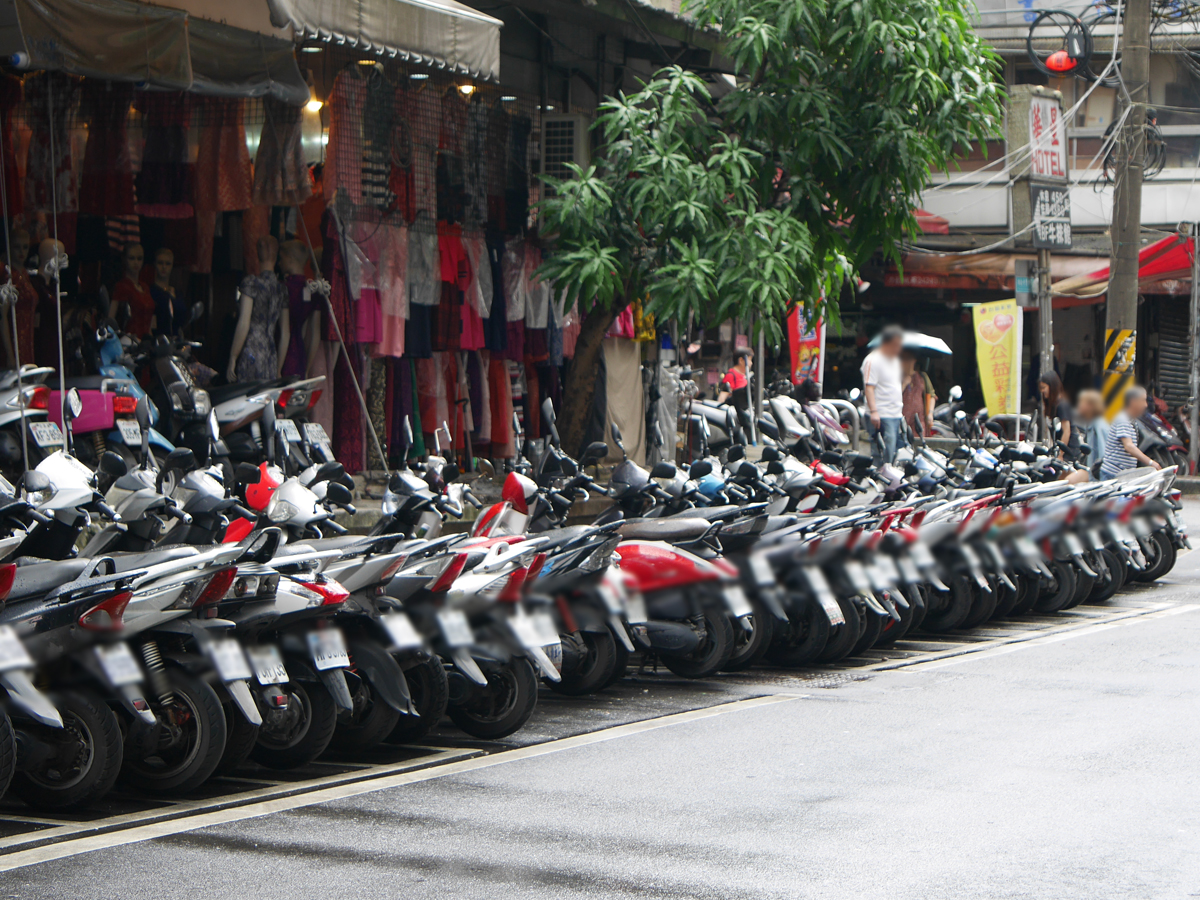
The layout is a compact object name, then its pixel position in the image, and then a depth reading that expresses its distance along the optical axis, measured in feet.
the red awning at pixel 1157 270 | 32.68
